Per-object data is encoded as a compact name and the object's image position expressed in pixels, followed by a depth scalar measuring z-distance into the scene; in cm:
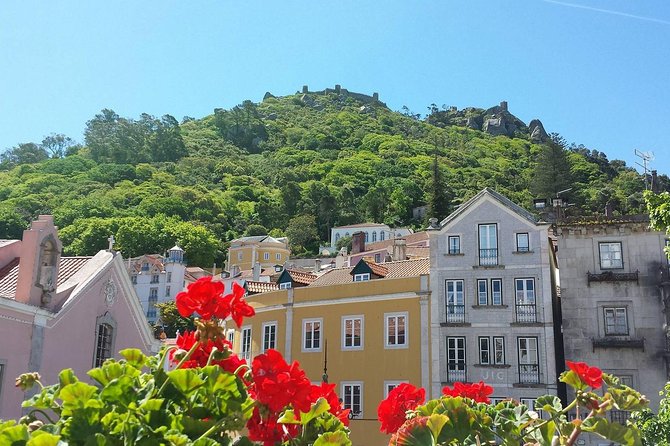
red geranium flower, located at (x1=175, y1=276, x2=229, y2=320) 386
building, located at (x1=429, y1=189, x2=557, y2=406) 2941
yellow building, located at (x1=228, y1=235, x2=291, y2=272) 10200
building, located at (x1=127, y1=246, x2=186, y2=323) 9188
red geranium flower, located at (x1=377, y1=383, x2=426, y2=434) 556
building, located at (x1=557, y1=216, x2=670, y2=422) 2838
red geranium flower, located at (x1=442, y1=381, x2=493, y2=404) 628
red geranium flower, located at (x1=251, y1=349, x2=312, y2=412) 359
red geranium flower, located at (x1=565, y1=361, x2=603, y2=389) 433
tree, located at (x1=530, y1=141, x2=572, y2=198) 9894
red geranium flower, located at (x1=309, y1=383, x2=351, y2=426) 448
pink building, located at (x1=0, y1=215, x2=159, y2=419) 1769
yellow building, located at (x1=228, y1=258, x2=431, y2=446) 3095
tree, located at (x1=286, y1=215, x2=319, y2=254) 11200
